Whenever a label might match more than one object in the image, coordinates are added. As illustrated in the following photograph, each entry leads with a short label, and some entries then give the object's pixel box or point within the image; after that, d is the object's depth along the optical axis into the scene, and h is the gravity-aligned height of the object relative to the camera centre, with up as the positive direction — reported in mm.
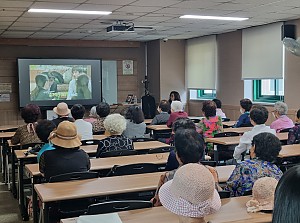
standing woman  9250 -149
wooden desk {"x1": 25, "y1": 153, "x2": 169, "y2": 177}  3875 -693
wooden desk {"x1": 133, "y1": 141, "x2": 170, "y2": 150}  5043 -687
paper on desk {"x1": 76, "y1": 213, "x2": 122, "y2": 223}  2264 -701
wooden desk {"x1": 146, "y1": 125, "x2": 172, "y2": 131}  6969 -636
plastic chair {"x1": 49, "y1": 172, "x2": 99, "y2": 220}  3270 -906
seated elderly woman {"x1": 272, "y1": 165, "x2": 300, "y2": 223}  870 -236
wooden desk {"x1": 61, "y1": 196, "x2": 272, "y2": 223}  2276 -708
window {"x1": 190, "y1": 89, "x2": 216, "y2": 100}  11594 -145
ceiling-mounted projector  8008 +1181
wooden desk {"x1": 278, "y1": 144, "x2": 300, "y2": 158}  4416 -688
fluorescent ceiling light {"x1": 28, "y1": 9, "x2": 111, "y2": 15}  6902 +1322
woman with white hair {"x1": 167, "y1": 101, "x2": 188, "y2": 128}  6688 -366
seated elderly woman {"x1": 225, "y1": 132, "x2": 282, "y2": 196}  2887 -544
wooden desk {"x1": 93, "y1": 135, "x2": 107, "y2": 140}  5822 -657
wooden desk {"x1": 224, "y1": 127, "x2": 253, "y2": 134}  6421 -647
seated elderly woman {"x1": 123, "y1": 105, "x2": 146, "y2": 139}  5836 -483
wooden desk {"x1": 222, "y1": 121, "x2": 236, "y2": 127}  7711 -659
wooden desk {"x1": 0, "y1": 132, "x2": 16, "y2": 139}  6427 -679
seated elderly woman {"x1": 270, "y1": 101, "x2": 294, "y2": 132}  6148 -464
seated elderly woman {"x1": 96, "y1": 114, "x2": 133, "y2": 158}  4523 -527
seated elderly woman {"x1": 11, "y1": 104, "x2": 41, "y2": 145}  5188 -471
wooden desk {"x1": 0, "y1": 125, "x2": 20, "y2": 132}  7494 -669
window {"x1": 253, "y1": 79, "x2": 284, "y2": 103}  9078 -45
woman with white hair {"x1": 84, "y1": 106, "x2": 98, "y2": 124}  7734 -439
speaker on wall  8125 +1098
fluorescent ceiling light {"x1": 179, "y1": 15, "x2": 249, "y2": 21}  7777 +1349
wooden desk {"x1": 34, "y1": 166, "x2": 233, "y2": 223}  2895 -711
